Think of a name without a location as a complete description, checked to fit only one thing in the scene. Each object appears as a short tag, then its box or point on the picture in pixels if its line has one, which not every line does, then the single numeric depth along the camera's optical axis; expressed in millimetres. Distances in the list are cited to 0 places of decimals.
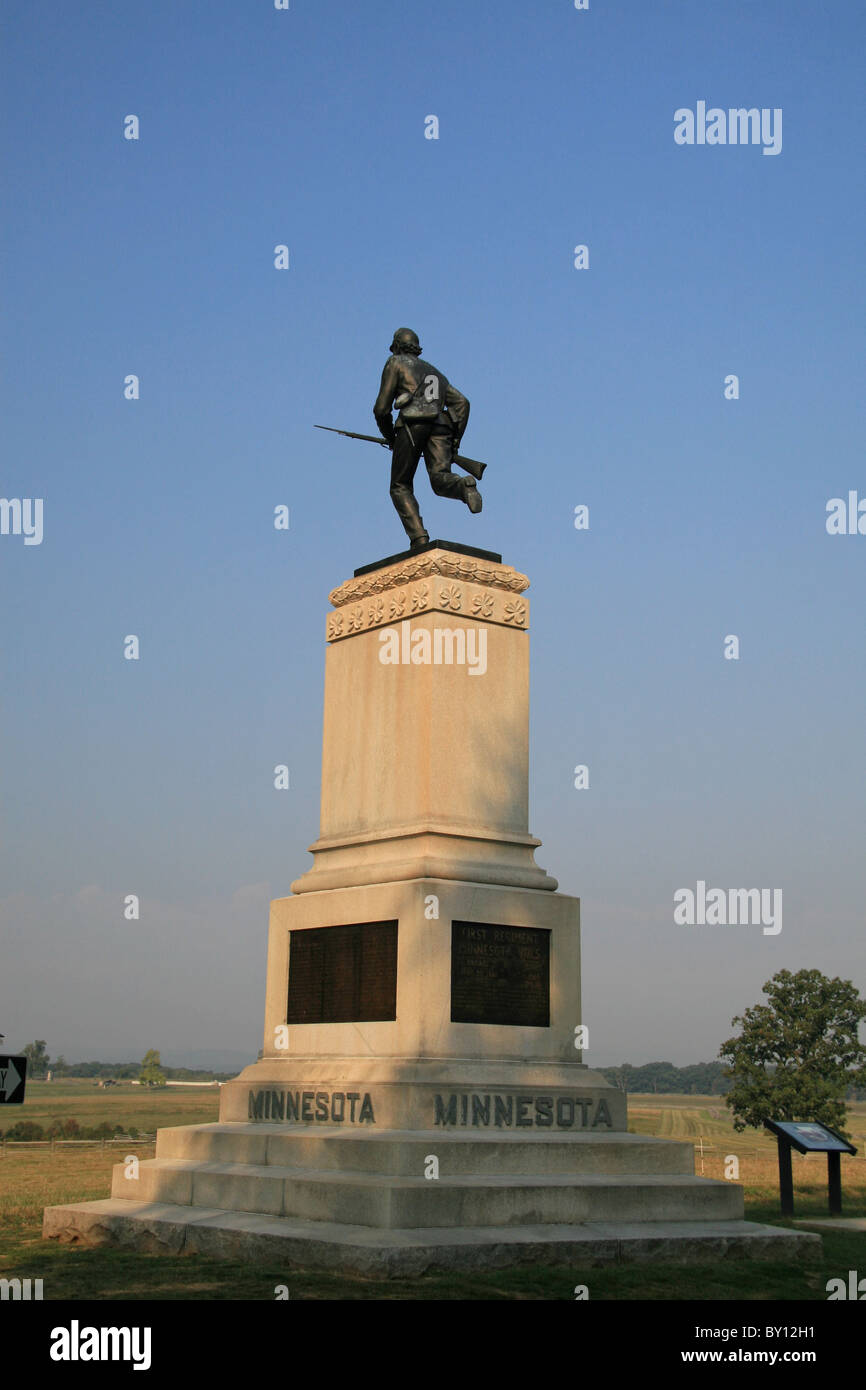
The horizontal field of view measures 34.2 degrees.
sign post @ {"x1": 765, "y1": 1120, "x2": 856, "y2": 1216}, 16500
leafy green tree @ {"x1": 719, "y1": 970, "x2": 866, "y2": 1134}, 37969
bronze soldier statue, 16578
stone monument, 11938
